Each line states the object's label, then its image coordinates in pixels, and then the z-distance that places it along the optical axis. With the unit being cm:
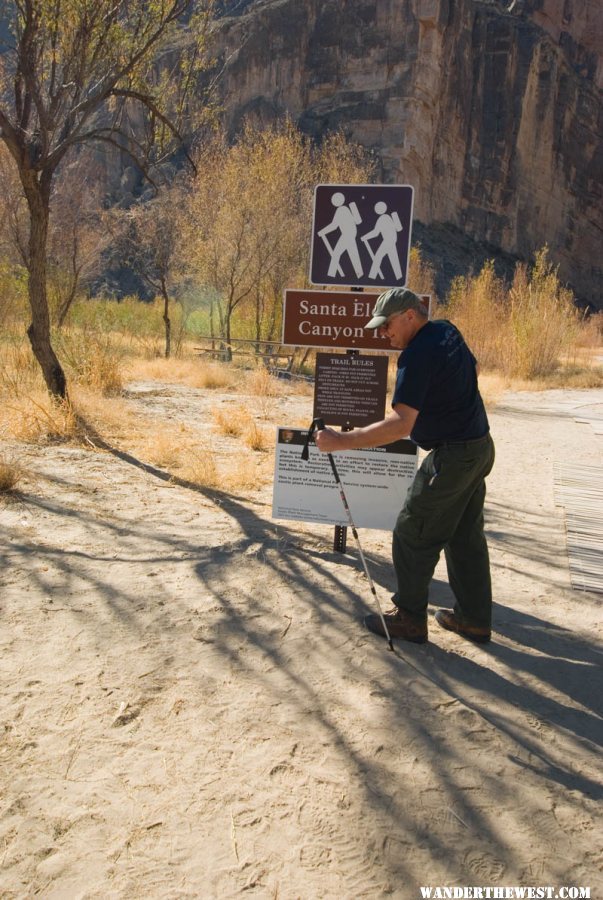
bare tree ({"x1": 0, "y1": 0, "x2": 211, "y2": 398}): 747
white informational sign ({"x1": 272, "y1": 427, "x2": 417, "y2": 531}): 455
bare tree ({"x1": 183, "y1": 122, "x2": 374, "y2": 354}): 2316
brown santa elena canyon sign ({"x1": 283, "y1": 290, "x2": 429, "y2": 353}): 455
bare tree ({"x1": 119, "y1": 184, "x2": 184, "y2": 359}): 2556
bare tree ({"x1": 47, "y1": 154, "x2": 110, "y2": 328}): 2280
